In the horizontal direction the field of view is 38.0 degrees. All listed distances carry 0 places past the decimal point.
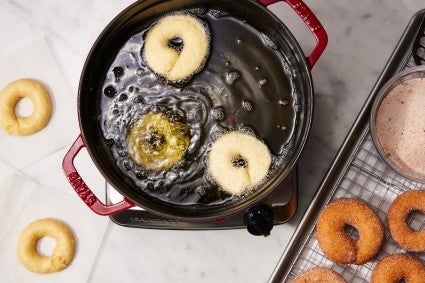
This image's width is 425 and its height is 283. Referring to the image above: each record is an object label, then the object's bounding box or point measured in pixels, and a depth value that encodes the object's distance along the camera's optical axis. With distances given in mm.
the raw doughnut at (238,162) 1272
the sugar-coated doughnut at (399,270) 1373
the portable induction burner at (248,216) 1300
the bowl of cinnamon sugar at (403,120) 1422
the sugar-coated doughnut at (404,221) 1384
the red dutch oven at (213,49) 1221
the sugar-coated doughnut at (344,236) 1381
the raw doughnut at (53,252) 1465
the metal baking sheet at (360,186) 1421
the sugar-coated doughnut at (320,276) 1373
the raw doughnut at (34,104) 1488
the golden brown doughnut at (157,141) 1295
